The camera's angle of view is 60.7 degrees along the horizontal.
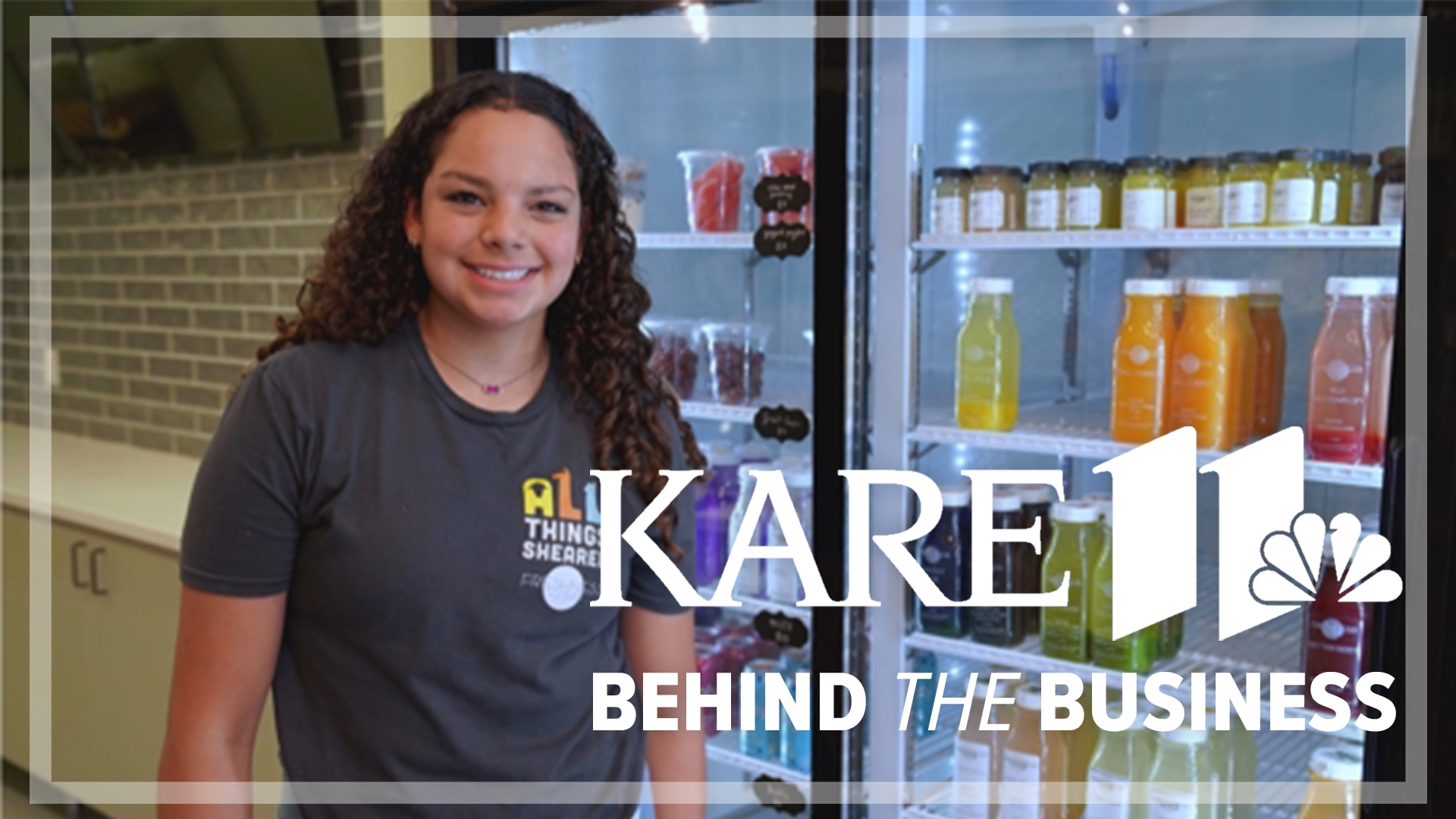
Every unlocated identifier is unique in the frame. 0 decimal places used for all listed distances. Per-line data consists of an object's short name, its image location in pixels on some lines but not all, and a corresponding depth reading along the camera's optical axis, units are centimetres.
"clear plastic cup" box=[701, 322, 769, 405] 253
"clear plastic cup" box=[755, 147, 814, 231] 238
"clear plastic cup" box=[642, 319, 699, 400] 264
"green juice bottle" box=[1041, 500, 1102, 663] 216
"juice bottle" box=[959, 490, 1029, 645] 225
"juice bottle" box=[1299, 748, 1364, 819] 189
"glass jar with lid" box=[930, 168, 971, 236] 217
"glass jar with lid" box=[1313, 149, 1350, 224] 189
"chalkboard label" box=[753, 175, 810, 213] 227
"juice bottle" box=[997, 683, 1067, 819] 227
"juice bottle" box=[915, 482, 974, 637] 227
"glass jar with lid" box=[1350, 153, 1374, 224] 189
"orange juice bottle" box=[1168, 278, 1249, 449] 202
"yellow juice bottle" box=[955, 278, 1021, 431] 223
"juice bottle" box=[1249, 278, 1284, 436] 208
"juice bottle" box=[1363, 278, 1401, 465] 187
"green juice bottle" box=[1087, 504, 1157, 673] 210
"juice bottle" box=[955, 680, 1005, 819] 233
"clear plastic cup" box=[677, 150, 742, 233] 252
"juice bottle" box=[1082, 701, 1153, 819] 216
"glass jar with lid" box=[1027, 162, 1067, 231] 212
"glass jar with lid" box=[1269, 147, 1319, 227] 188
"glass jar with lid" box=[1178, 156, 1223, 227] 199
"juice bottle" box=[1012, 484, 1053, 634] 228
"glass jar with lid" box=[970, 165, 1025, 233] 216
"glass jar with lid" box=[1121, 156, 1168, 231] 202
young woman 148
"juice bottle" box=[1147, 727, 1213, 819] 209
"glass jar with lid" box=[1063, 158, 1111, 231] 208
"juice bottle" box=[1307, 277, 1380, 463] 188
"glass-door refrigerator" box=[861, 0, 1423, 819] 192
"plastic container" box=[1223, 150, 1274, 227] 193
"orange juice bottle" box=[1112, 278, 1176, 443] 206
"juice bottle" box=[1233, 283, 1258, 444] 204
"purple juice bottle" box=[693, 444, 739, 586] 262
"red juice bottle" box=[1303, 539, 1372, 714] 187
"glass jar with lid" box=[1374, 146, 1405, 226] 177
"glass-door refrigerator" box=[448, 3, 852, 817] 224
